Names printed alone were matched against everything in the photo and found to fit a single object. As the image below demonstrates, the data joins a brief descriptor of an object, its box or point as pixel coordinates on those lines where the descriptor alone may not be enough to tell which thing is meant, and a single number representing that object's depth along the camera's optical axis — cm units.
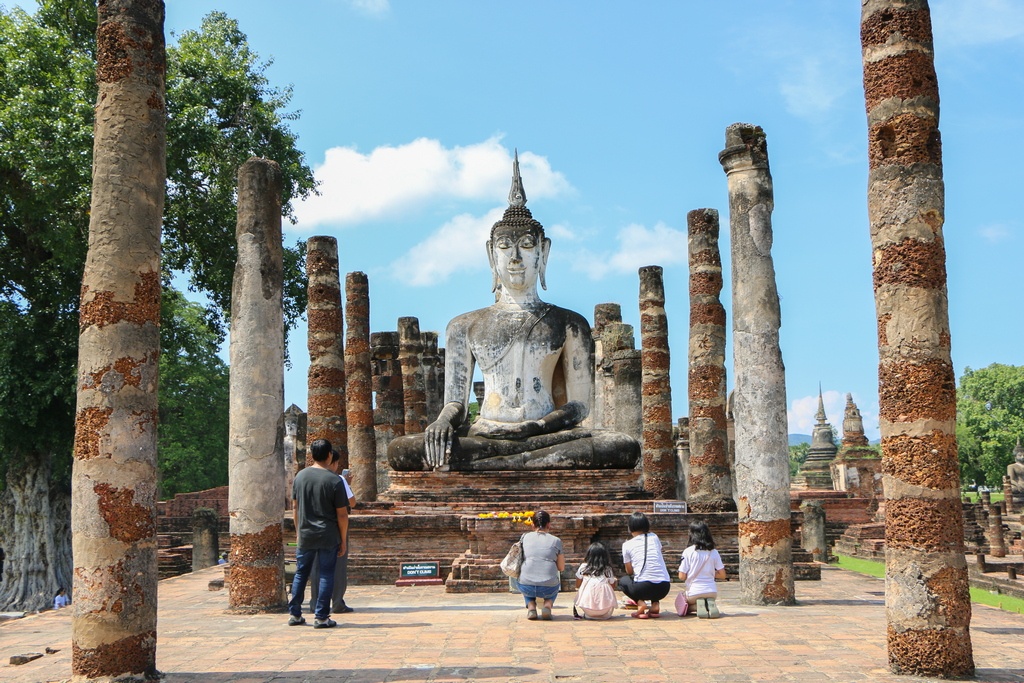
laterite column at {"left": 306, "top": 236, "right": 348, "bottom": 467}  1477
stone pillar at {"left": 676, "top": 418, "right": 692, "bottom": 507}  2667
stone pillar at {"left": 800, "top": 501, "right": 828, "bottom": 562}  1658
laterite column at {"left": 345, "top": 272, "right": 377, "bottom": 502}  1878
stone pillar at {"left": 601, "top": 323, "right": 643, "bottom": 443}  1994
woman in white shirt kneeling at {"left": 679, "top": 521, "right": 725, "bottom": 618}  830
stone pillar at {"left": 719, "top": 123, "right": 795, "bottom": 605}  906
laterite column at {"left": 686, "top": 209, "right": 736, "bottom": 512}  1388
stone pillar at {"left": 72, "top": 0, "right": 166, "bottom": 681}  578
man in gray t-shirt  793
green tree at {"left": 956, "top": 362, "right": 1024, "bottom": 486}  5253
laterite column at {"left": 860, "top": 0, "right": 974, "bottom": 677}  579
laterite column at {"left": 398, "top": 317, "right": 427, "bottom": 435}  2384
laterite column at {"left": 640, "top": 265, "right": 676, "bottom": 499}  1809
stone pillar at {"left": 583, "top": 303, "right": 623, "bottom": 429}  2353
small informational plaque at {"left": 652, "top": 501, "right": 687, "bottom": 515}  1126
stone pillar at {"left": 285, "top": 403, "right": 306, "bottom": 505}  2774
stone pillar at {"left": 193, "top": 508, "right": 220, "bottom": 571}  1813
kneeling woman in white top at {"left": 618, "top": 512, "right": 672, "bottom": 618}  834
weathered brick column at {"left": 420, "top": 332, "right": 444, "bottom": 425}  2645
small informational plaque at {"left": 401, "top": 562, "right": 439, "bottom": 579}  1124
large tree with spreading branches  1543
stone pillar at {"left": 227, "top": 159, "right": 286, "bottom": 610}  869
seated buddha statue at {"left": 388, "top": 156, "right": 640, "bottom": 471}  1310
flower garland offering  1040
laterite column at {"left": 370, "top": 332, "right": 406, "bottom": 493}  2273
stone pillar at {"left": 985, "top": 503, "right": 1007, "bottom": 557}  2317
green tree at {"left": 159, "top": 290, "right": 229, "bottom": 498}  3638
